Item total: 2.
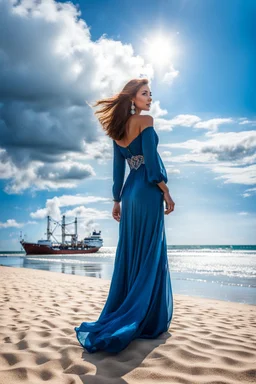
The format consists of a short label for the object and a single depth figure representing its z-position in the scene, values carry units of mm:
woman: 2586
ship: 55988
